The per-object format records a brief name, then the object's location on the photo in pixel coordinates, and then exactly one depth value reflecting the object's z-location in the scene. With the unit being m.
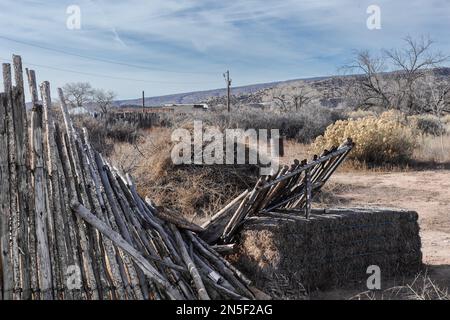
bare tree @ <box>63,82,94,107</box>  46.76
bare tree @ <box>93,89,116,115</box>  46.19
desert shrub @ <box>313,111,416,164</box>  13.36
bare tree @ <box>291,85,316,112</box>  55.40
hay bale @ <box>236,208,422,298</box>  4.95
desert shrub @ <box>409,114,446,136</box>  19.20
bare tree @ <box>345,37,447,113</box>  27.41
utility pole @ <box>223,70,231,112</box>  29.30
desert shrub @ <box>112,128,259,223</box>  8.94
